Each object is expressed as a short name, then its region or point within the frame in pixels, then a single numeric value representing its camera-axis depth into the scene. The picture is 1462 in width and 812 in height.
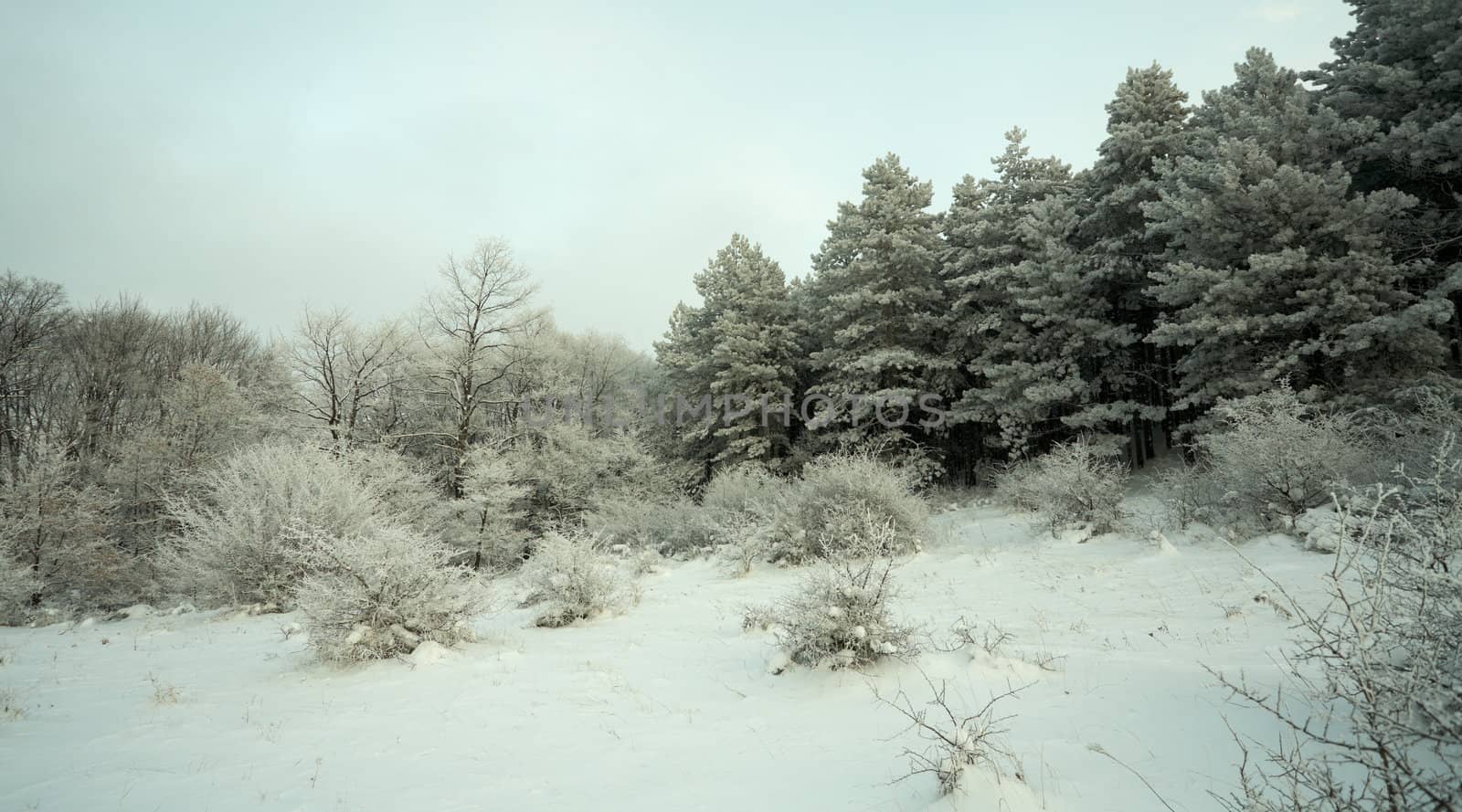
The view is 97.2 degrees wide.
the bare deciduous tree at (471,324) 22.62
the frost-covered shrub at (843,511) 10.75
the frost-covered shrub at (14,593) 12.41
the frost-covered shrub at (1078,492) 10.52
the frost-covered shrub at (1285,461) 8.25
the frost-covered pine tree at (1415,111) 12.64
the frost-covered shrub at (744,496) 13.50
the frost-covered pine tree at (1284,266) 12.39
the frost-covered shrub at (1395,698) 1.98
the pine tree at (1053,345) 17.66
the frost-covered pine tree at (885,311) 22.12
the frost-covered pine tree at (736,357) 25.44
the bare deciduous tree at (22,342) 21.48
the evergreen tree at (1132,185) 17.77
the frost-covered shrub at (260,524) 10.60
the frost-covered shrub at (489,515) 20.66
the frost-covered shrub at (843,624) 4.79
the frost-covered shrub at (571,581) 8.29
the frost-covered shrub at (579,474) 24.56
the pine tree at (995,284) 19.38
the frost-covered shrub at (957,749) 2.88
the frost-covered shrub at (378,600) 6.05
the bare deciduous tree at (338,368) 21.83
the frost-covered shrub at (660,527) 15.02
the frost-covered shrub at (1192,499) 9.41
